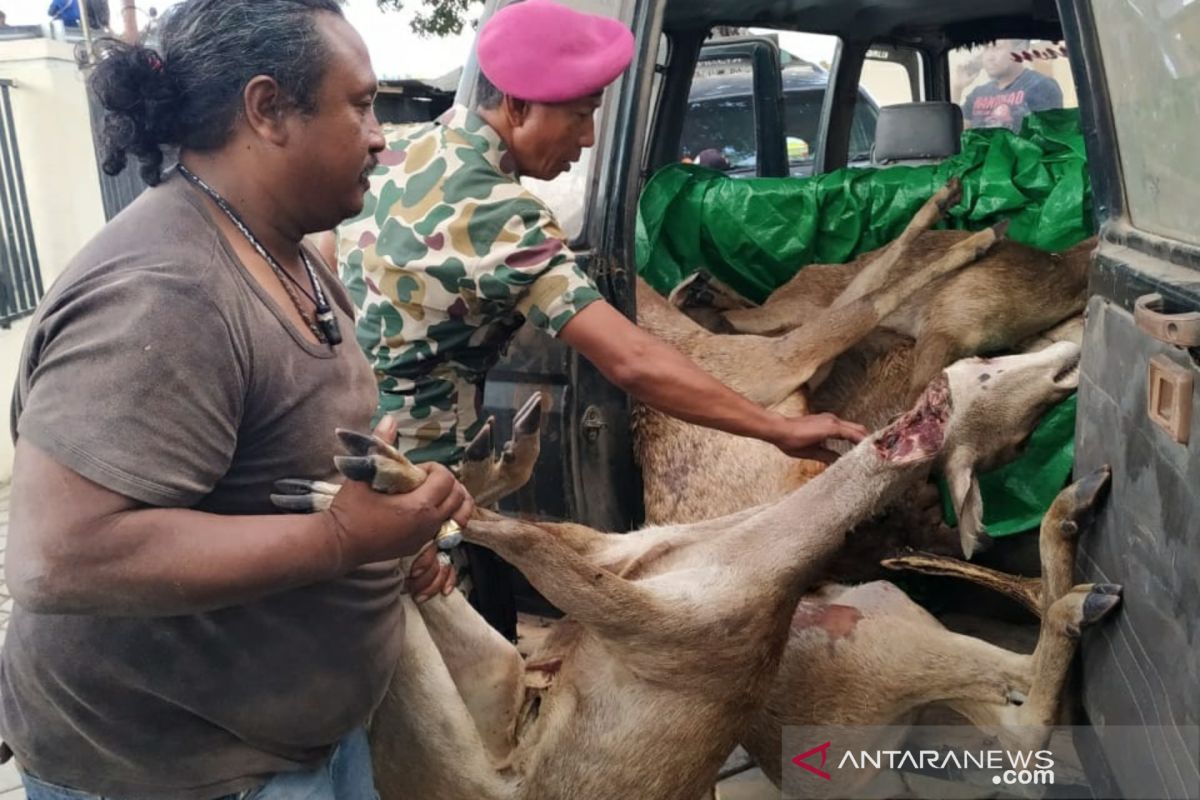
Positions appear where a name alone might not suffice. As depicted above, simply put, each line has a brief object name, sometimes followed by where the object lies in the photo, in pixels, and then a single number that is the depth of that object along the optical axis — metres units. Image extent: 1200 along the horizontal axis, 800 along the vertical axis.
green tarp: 3.78
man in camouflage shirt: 2.65
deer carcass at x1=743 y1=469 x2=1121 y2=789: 3.00
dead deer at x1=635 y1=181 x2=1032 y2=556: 3.60
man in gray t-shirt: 1.41
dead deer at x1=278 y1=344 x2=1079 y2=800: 2.67
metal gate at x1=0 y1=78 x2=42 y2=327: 8.19
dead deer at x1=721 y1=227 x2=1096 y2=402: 3.73
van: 1.68
